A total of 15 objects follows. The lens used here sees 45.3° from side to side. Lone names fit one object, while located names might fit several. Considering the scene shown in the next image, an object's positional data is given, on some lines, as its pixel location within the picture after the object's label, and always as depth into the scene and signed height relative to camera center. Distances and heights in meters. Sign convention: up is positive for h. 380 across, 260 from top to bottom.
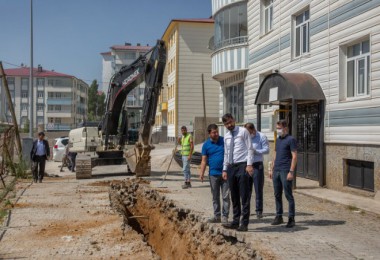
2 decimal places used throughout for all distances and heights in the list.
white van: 19.58 -0.60
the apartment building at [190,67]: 39.22 +5.15
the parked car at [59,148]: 27.97 -1.35
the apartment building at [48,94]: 90.31 +6.50
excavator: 16.25 +0.55
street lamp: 23.73 +2.03
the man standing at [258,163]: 8.63 -0.68
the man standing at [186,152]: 13.84 -0.77
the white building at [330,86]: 11.58 +1.20
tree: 90.19 +5.74
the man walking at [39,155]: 15.84 -1.01
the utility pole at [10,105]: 17.83 +0.83
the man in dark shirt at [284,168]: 7.87 -0.72
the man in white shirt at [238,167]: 7.57 -0.68
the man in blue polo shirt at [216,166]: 8.02 -0.71
